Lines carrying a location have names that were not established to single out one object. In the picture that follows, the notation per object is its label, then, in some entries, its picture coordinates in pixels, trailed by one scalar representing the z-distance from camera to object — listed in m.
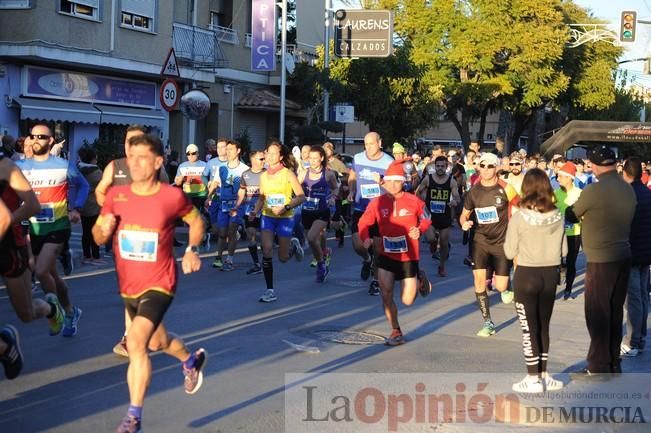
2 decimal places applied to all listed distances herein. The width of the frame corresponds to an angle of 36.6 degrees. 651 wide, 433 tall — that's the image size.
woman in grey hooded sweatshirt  7.60
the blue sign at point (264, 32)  29.09
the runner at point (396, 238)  9.53
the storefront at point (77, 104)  23.72
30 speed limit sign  17.78
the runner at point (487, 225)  10.40
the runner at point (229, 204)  15.10
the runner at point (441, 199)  15.51
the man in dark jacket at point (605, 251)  8.15
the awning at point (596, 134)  33.06
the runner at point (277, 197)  12.09
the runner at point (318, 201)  13.87
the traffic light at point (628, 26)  29.50
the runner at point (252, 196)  14.26
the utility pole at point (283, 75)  25.81
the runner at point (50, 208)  9.35
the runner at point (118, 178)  8.35
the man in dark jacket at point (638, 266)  8.78
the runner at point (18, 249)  7.04
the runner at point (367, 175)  13.20
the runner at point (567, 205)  12.34
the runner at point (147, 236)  6.25
